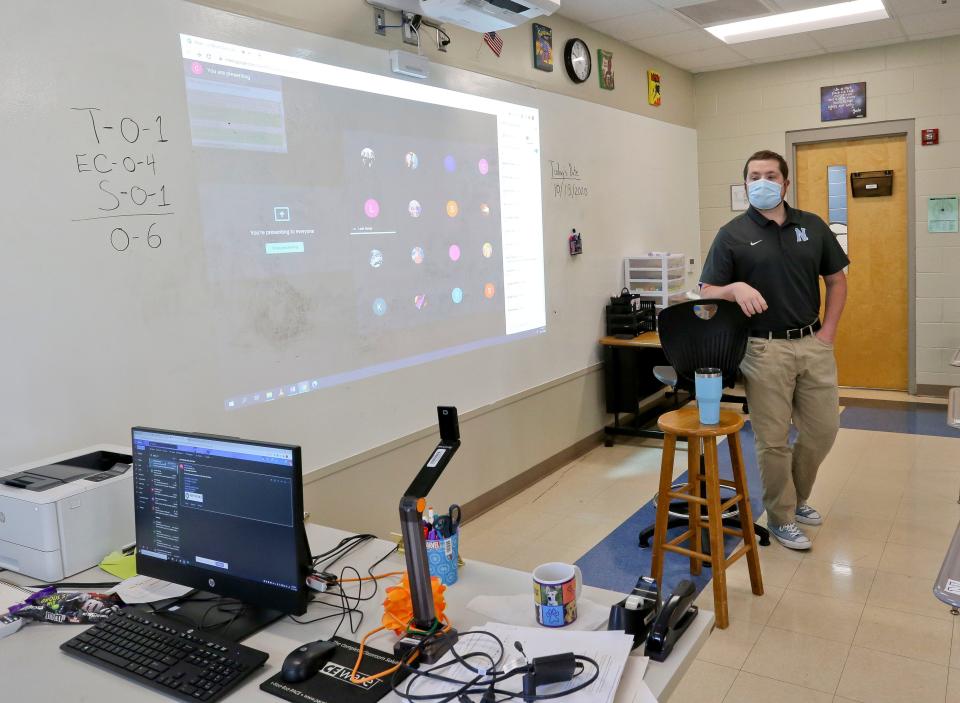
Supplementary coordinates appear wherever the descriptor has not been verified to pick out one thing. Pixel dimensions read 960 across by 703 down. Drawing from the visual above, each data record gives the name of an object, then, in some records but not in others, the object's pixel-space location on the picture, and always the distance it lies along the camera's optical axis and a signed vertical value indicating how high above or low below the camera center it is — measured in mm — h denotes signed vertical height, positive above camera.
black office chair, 3205 -392
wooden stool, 2789 -976
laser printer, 1871 -592
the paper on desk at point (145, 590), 1745 -732
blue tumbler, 2871 -566
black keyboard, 1386 -735
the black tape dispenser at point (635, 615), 1426 -691
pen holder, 1736 -683
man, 3229 -283
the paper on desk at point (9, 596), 1746 -732
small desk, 5190 -895
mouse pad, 1327 -748
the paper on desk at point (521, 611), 1510 -735
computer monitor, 1527 -518
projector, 3146 +1052
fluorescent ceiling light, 5051 +1526
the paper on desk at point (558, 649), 1265 -721
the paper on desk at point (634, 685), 1260 -740
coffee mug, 1482 -678
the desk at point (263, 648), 1381 -755
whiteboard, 2127 +76
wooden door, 6137 -200
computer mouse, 1379 -724
